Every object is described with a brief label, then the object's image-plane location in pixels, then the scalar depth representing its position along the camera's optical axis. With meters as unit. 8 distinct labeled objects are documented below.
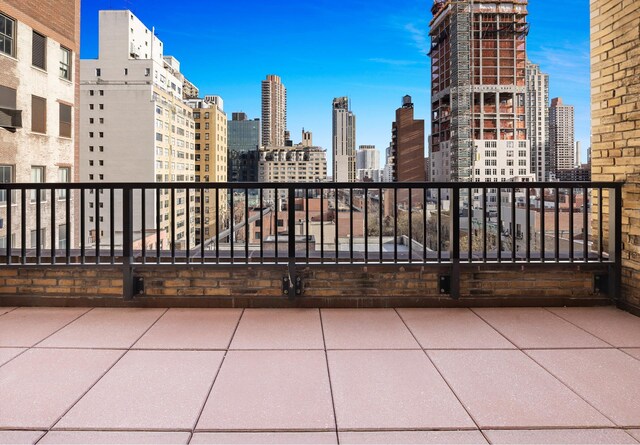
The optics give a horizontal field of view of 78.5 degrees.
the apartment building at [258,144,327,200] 62.28
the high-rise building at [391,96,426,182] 66.56
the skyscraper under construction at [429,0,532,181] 67.38
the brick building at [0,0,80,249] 16.00
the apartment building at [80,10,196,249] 48.78
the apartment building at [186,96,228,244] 67.94
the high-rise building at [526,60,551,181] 71.56
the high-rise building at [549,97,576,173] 46.31
